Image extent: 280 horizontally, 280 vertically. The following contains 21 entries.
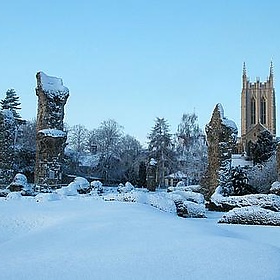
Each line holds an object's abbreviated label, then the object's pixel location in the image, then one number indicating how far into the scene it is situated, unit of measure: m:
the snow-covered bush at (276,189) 17.77
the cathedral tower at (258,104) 86.06
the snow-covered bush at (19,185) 16.14
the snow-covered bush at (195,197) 15.52
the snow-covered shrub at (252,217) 9.91
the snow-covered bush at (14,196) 12.20
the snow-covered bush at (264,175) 27.42
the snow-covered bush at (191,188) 22.77
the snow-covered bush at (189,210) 11.82
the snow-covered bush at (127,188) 19.78
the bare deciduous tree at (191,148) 43.91
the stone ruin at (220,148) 17.69
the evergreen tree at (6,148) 17.78
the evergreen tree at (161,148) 47.62
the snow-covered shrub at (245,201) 12.35
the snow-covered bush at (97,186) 18.20
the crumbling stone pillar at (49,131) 15.93
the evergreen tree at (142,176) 41.12
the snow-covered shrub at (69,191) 14.07
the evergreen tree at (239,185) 19.38
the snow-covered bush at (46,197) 10.98
